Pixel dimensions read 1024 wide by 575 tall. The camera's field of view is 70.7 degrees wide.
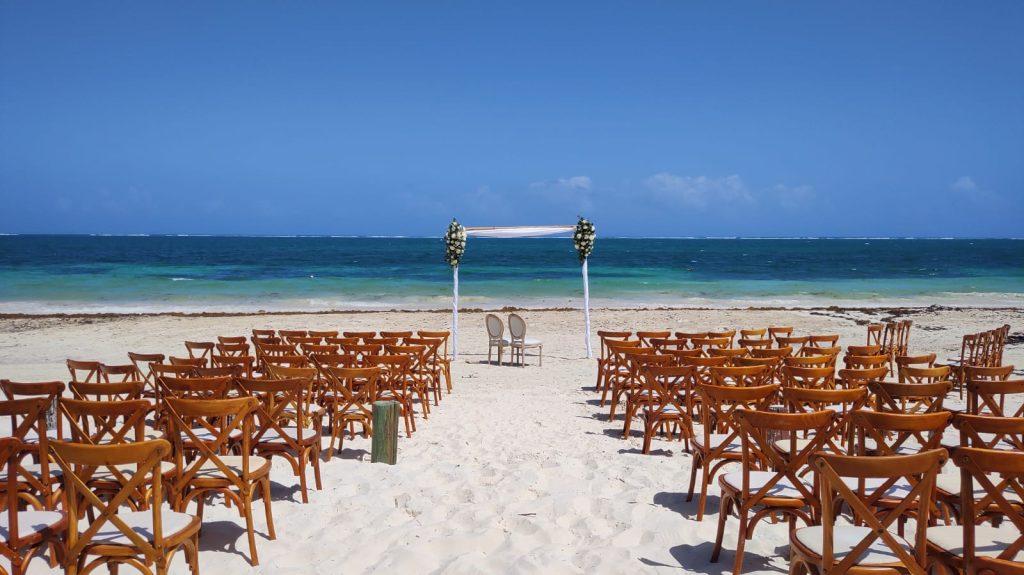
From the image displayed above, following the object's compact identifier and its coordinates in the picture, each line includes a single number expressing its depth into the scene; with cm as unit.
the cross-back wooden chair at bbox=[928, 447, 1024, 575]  285
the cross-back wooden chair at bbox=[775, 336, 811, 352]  922
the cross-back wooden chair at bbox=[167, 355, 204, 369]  704
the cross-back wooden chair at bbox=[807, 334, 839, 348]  944
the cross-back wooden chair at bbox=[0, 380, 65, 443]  486
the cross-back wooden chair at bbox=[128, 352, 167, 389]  715
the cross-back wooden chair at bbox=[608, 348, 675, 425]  716
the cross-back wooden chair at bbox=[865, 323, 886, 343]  1111
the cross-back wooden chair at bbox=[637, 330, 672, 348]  938
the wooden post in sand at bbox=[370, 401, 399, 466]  617
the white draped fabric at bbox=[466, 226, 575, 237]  1293
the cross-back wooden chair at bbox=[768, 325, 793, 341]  1005
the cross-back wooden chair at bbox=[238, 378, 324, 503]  490
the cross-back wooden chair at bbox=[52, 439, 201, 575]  314
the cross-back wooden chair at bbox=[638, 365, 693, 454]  636
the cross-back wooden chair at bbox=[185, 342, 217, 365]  825
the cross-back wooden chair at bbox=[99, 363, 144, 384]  659
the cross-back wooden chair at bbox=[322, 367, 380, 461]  634
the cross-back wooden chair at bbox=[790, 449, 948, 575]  292
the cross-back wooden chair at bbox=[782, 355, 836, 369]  702
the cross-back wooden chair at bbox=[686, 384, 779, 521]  470
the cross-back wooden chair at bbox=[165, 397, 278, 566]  407
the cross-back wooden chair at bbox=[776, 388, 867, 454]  453
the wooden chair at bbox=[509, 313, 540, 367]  1252
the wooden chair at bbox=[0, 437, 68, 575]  332
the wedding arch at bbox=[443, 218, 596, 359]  1309
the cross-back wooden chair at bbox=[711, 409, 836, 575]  379
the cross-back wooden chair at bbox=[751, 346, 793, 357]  765
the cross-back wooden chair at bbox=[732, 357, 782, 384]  691
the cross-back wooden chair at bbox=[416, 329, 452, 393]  988
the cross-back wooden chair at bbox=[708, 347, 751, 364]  744
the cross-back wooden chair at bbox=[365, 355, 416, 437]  735
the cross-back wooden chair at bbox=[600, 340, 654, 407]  831
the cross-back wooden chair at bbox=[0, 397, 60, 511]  393
